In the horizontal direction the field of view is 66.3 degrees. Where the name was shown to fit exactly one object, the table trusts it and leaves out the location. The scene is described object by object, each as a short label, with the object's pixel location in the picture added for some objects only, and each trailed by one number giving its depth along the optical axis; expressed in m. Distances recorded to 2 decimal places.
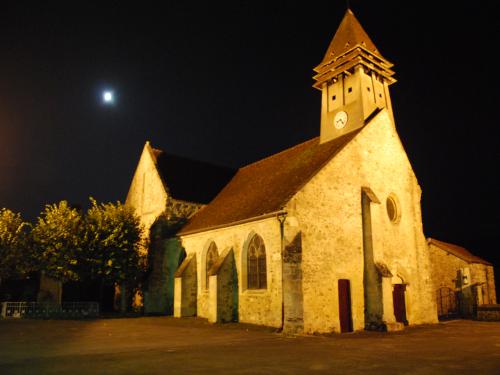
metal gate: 29.23
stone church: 17.25
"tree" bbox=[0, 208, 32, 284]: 23.86
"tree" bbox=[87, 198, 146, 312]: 23.72
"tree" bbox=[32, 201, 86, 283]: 23.11
